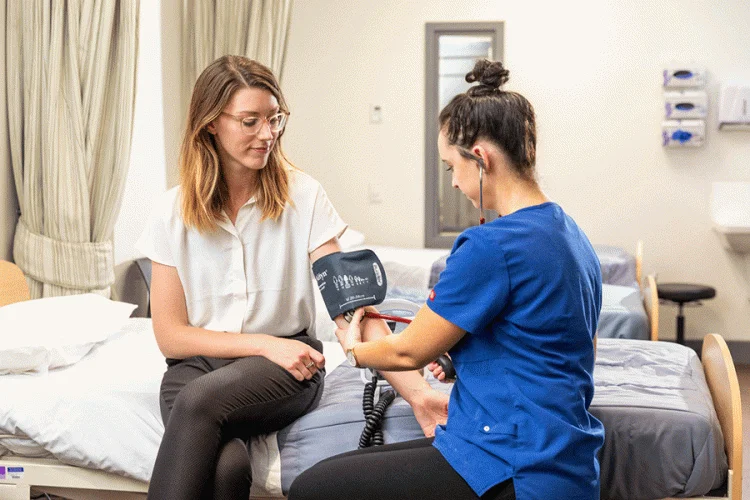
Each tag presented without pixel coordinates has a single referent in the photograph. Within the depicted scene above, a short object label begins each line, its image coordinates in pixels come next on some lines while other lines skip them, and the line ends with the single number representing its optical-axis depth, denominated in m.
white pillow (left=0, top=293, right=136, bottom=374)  2.41
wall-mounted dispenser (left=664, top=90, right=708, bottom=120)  5.21
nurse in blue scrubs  1.56
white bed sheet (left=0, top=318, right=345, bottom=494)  2.25
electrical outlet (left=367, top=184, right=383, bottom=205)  5.65
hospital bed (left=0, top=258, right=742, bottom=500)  2.11
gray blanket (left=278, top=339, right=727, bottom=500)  2.06
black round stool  5.00
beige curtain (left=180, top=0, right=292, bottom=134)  3.78
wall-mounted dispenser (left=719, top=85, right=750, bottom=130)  5.15
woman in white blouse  2.09
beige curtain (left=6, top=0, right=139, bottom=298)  3.00
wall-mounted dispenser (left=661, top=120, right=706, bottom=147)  5.21
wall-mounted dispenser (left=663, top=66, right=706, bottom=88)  5.22
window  5.48
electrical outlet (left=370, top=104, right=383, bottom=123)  5.60
